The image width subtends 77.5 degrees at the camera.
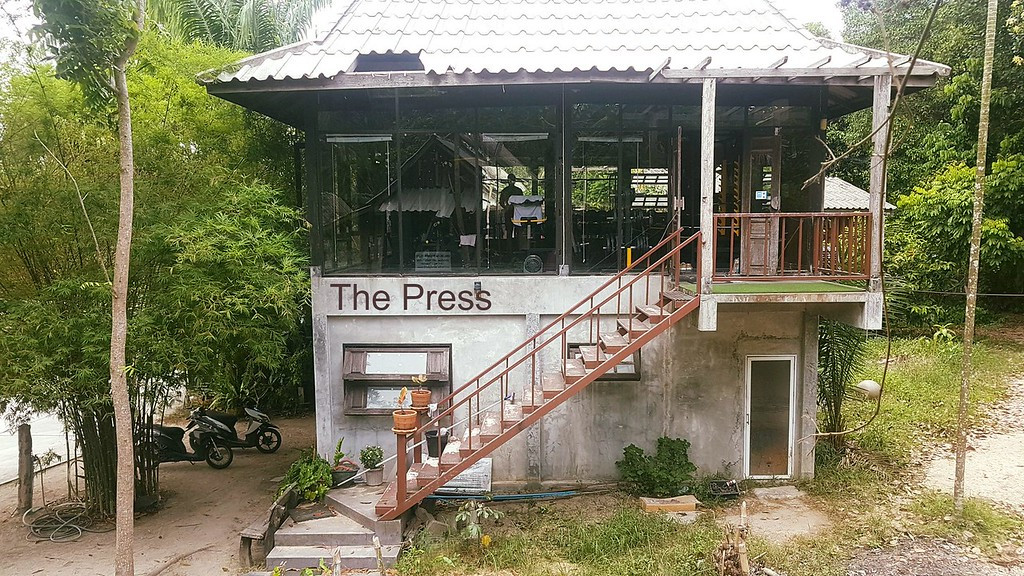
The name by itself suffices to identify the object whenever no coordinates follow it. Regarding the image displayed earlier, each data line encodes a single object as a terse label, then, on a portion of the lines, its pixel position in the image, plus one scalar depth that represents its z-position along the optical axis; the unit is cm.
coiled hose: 804
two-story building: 850
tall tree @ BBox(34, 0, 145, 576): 545
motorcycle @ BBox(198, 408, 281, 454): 1062
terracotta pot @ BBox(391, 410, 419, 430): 681
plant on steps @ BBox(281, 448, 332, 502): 776
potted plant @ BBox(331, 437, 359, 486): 808
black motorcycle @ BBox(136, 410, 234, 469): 976
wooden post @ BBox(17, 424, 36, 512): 886
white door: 871
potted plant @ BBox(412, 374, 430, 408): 767
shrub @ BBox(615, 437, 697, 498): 806
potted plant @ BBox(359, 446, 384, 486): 796
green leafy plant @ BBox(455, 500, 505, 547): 677
